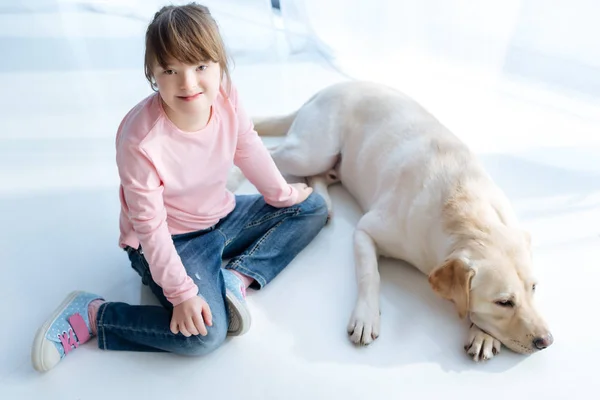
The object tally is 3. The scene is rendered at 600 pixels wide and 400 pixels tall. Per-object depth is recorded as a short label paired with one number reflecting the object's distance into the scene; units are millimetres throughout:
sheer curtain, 2062
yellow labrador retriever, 1426
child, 1345
